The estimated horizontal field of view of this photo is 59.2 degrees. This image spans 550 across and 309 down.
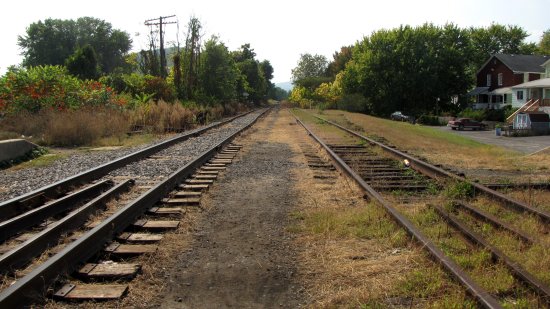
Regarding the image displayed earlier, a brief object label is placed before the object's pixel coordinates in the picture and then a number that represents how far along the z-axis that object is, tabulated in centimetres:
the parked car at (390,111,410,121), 6068
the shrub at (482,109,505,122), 5388
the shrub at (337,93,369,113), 6294
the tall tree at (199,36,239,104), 4275
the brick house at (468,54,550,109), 6081
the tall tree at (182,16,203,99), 4009
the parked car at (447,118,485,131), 4750
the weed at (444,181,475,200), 733
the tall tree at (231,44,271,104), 8444
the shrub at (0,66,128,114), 1875
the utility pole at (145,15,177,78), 4034
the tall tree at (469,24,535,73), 9225
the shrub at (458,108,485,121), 5523
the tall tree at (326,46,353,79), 11375
